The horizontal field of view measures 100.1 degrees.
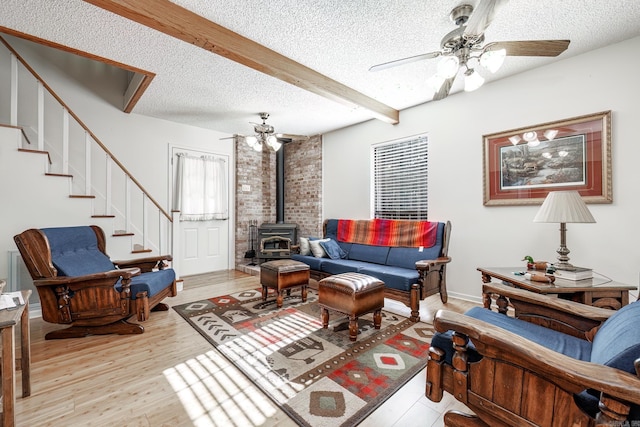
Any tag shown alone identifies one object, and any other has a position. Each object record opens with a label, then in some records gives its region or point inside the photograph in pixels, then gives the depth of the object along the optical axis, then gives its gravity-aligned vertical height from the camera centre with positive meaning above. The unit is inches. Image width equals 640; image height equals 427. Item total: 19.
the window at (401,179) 161.5 +23.2
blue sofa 115.7 -26.9
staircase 114.2 +19.8
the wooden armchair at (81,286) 89.7 -26.5
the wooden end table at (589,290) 75.4 -21.2
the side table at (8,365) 50.9 -29.3
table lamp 83.9 +1.1
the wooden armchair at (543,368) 34.1 -24.8
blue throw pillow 163.6 -21.7
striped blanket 142.5 -10.4
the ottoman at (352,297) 94.7 -30.6
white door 194.5 -23.6
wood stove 207.5 -20.5
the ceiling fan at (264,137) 161.3 +47.9
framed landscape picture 103.5 +23.3
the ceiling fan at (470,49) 71.9 +47.3
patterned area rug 64.6 -44.7
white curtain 192.1 +19.5
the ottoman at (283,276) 126.0 -30.1
